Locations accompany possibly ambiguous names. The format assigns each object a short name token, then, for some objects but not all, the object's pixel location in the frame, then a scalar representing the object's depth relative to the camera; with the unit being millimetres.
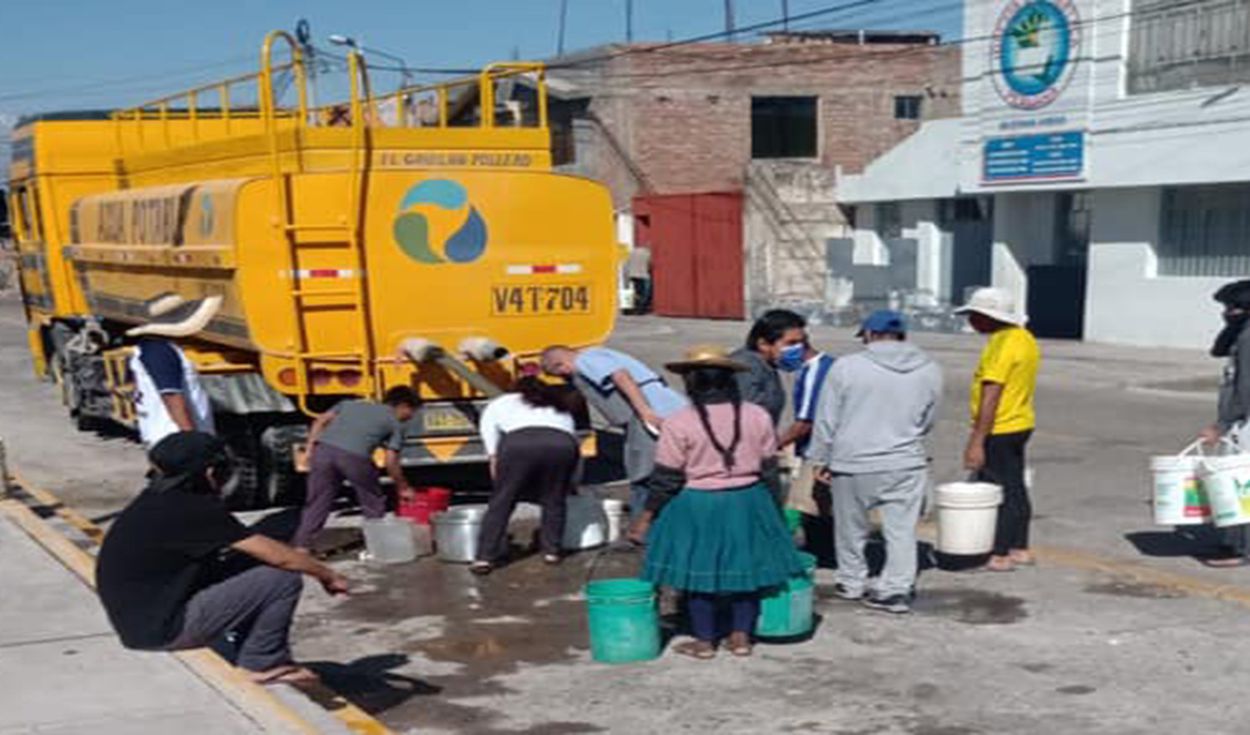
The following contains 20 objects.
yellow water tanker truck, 10234
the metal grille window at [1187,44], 21812
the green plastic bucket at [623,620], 6590
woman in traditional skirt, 6508
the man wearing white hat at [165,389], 8562
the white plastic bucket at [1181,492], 8031
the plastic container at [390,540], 8953
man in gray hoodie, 7289
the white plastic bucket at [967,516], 7973
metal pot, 8883
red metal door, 34344
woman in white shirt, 8539
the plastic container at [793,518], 8234
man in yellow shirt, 7918
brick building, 38531
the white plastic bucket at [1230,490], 7867
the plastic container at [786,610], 6777
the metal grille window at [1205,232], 22328
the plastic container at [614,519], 9242
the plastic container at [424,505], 9634
